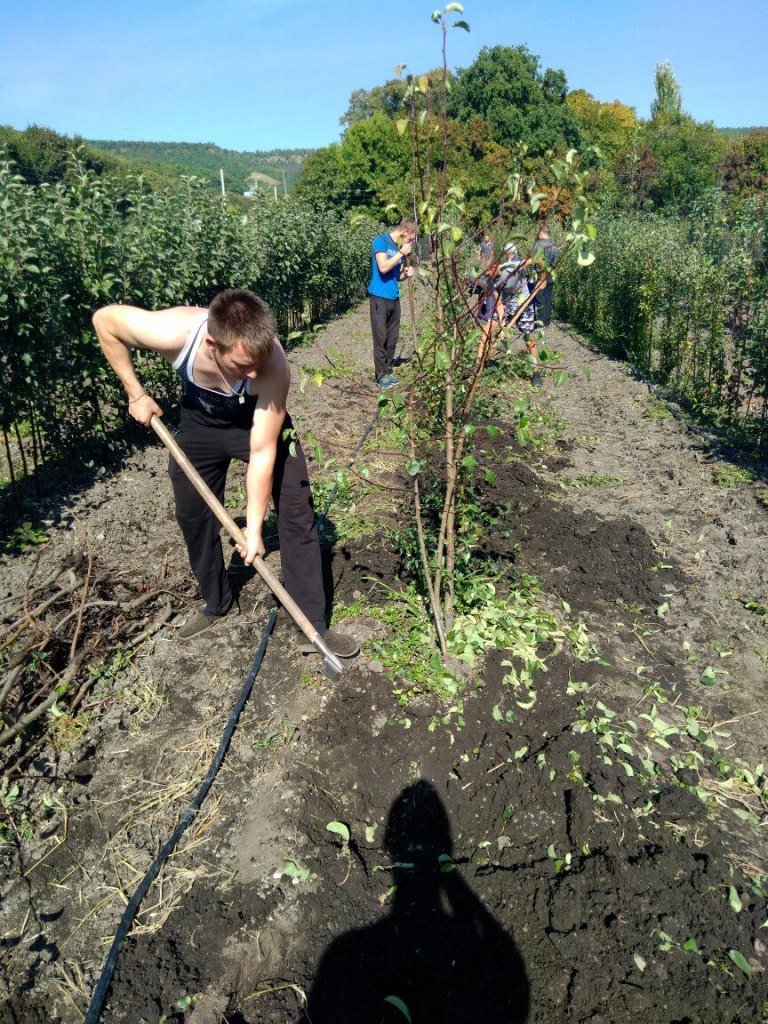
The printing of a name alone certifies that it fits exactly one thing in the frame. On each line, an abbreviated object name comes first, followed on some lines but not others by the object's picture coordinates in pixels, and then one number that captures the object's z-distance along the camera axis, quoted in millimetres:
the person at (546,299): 8344
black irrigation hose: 1950
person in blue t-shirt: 7363
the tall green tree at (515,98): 44719
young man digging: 2496
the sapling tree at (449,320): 2211
